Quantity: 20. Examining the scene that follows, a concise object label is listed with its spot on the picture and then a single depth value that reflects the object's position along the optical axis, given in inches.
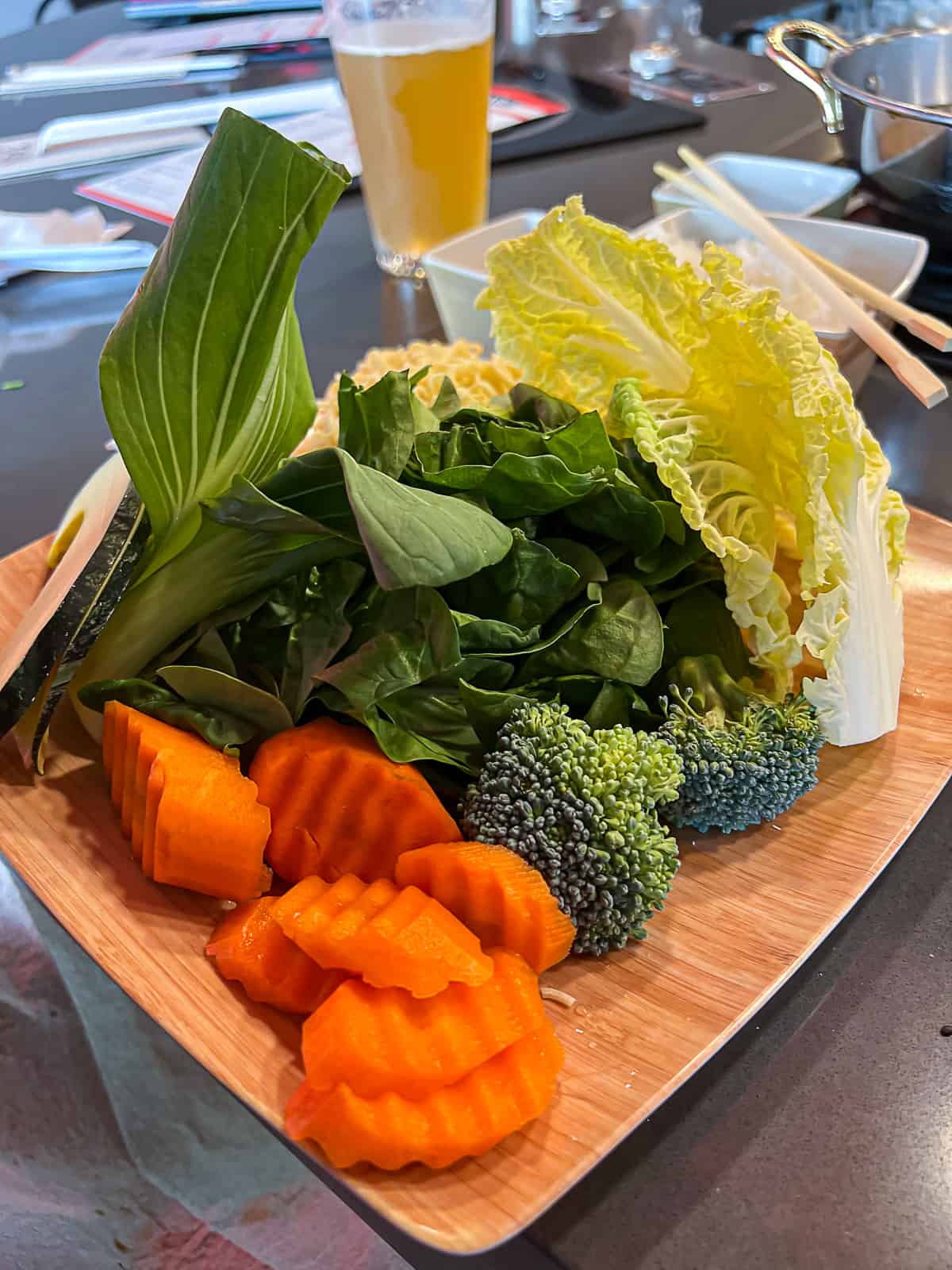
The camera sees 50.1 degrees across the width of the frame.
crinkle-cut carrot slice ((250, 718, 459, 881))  10.4
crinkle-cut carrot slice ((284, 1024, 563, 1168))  7.7
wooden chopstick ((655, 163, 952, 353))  14.6
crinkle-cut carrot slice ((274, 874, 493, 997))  8.7
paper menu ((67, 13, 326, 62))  37.9
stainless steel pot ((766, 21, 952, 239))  18.9
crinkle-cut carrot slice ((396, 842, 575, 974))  9.4
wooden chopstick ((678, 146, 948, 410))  13.4
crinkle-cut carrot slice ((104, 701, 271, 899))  9.8
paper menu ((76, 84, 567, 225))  27.2
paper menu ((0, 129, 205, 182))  29.8
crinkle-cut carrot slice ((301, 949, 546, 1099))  8.1
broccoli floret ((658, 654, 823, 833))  10.5
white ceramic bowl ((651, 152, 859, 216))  23.0
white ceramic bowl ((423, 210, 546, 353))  19.1
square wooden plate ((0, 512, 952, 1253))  7.8
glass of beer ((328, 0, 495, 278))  20.0
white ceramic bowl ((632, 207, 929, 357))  19.1
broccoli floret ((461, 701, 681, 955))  9.7
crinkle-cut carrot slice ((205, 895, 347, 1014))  9.1
